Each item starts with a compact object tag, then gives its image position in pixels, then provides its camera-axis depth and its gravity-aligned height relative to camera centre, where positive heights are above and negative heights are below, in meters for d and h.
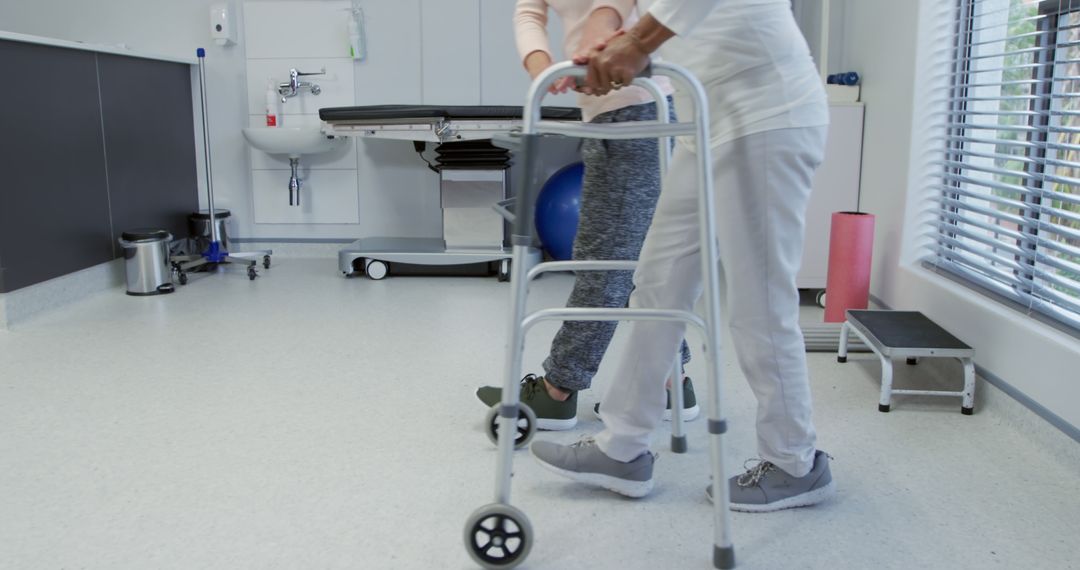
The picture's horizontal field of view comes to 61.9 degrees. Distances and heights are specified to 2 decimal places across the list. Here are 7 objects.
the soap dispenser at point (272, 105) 4.62 +0.15
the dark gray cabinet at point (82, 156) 3.36 -0.10
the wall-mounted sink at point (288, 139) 4.37 -0.03
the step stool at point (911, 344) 2.33 -0.55
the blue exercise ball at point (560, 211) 4.03 -0.34
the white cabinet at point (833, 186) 3.42 -0.20
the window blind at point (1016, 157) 2.21 -0.06
